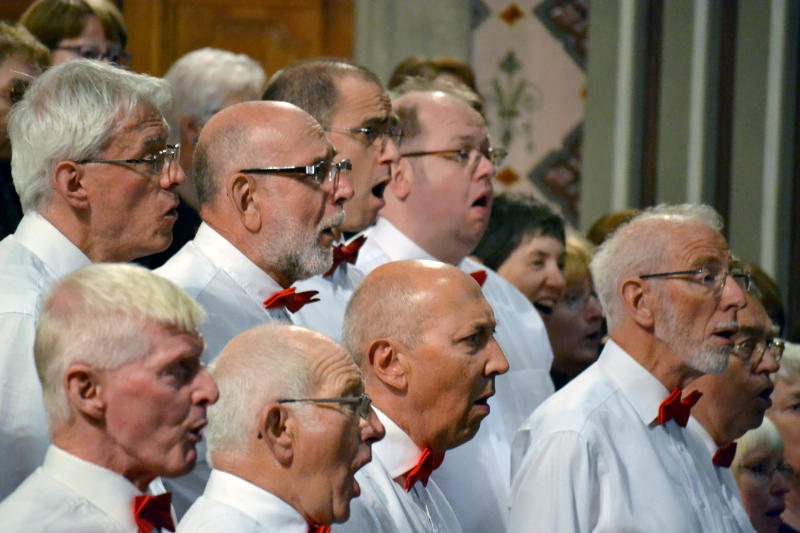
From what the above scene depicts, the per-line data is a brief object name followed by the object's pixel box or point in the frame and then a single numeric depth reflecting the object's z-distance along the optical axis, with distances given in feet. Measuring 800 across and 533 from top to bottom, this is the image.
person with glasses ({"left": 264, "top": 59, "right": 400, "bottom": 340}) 23.99
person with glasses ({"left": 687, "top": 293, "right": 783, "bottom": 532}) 26.68
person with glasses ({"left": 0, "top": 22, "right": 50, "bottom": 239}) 21.77
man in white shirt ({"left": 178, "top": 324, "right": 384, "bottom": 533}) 16.01
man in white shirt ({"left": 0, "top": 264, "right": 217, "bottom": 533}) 14.67
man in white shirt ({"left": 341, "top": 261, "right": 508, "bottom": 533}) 19.67
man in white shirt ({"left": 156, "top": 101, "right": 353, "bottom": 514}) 20.25
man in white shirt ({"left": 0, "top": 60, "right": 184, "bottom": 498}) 18.65
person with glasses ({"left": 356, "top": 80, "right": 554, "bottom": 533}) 26.05
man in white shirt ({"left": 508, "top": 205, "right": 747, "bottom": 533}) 21.33
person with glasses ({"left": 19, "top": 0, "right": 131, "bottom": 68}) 27.09
